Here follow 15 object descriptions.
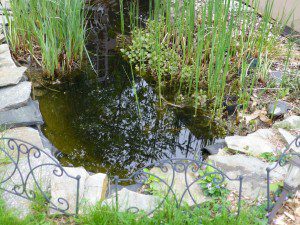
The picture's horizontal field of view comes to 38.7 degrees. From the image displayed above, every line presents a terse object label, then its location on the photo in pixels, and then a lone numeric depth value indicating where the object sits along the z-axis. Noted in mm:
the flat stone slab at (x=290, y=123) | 3186
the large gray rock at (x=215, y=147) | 3208
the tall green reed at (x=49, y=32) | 3693
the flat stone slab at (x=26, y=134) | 2921
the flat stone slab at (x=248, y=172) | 2502
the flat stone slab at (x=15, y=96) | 3258
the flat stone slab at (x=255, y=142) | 2957
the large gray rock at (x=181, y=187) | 2428
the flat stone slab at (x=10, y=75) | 3461
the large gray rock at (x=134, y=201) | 2327
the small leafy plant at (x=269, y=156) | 2808
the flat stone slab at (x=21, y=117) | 3094
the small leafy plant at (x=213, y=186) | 2439
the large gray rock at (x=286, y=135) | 3027
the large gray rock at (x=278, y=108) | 3477
